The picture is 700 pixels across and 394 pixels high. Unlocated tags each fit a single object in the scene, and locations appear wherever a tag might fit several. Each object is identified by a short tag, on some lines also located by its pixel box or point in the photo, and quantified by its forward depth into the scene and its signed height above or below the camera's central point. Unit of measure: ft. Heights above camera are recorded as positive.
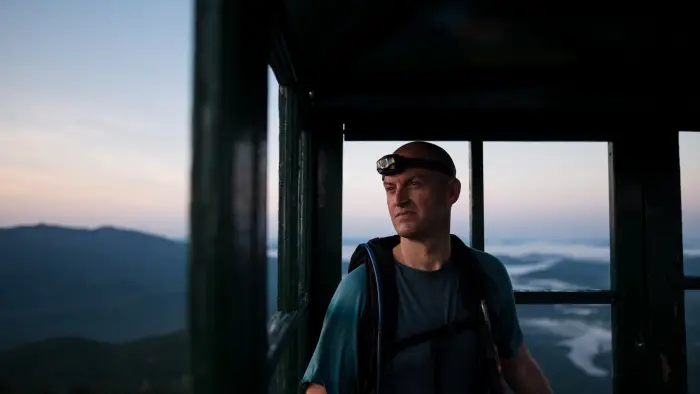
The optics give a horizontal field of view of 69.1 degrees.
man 4.51 -0.91
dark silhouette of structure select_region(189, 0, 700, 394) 5.38 +1.48
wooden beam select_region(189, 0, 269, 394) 2.26 +0.01
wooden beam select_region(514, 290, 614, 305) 8.25 -1.41
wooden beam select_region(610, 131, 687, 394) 8.07 -0.92
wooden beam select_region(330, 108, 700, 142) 8.28 +1.39
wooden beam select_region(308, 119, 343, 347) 8.11 -0.06
